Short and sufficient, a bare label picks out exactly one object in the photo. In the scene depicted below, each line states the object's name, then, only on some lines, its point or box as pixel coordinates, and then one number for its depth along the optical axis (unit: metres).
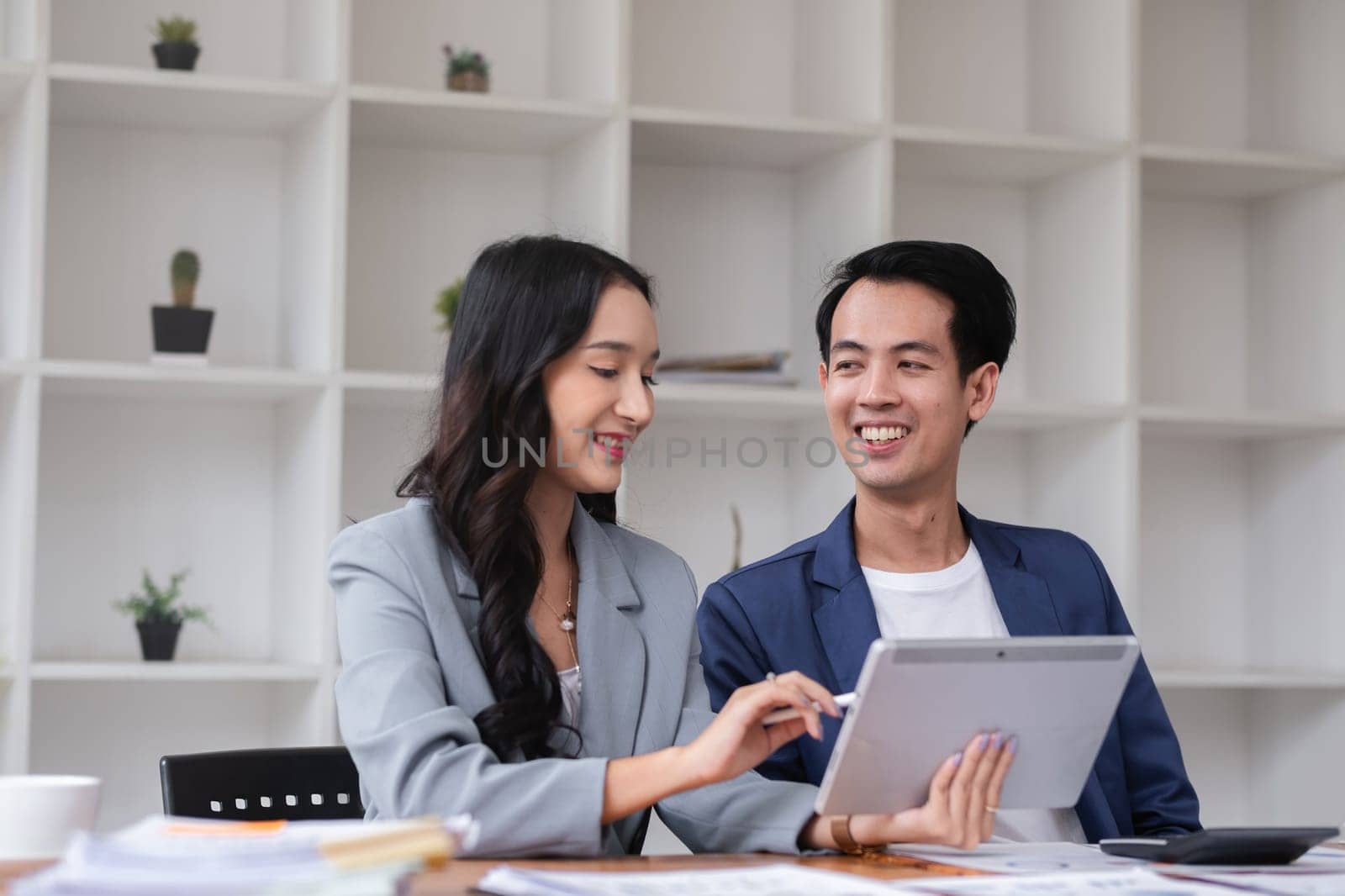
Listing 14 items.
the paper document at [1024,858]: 1.39
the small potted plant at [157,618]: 2.75
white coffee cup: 1.19
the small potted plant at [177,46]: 2.77
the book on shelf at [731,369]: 2.89
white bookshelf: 2.75
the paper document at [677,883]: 1.15
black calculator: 1.41
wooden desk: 1.20
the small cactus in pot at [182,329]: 2.74
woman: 1.39
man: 1.95
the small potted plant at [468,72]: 2.90
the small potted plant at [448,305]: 2.87
